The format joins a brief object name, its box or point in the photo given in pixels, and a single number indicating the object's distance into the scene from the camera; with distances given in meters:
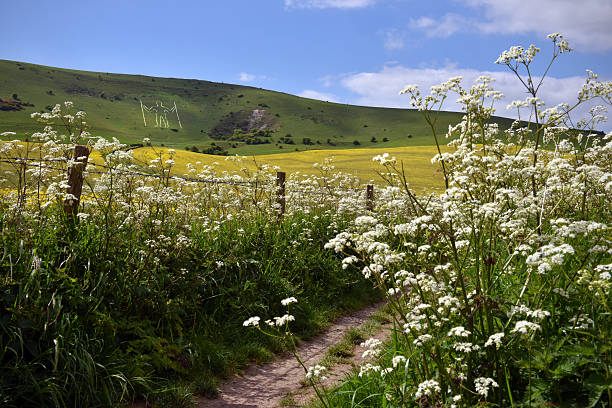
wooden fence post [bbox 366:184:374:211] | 13.15
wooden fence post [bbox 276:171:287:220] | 9.00
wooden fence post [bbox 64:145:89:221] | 5.10
